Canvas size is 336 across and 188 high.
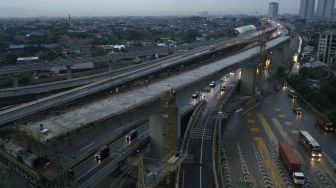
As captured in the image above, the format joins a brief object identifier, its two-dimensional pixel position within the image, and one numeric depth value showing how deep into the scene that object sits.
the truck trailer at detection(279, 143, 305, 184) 21.50
